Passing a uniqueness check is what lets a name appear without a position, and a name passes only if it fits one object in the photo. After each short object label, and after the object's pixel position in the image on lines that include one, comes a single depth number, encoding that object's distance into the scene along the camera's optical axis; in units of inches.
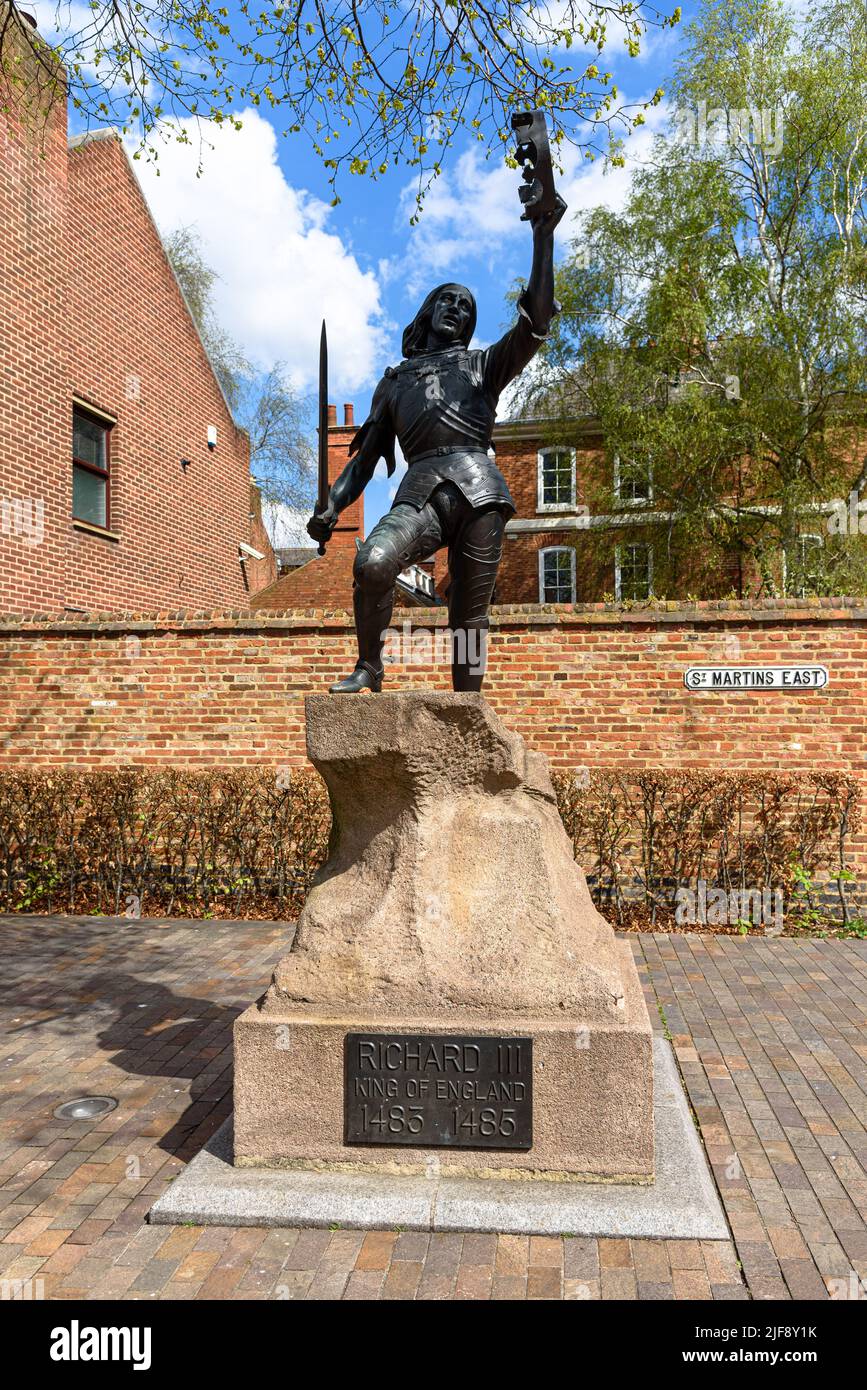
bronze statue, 141.6
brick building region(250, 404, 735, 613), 694.5
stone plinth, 123.4
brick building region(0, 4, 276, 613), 420.5
